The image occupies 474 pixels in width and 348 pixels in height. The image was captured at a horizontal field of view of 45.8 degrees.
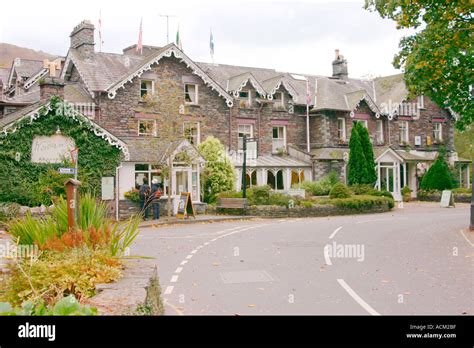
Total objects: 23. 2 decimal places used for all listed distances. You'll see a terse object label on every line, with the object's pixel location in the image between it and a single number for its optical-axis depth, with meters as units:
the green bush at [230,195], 30.34
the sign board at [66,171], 15.68
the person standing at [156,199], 26.14
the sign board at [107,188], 27.48
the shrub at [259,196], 29.67
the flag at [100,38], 37.22
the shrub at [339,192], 32.59
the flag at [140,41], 36.72
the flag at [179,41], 42.66
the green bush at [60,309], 3.98
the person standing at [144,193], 26.43
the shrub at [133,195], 28.20
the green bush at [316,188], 36.06
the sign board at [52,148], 25.86
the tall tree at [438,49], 15.47
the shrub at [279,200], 29.58
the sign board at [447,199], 34.66
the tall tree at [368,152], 36.78
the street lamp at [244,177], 28.53
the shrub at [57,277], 5.68
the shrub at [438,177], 40.97
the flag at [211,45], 41.22
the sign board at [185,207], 25.89
